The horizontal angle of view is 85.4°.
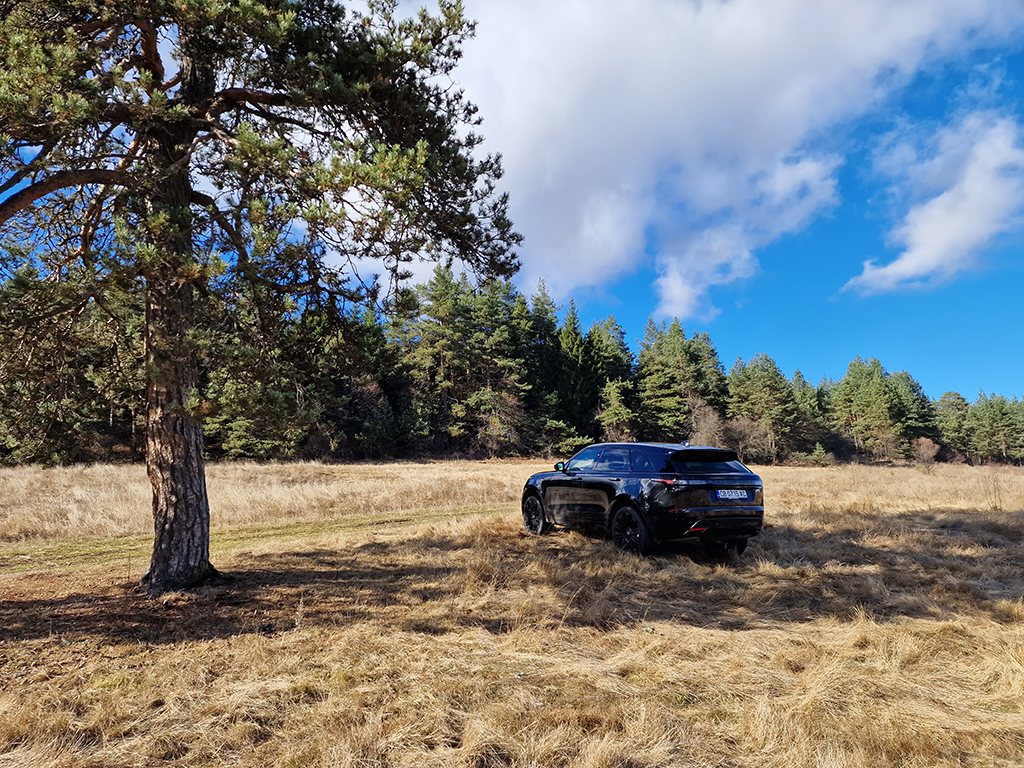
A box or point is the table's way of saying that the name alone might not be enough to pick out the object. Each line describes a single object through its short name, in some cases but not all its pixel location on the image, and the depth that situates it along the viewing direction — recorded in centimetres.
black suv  745
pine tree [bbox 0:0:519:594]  469
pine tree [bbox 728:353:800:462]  5919
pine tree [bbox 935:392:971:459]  8056
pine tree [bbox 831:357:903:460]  6536
